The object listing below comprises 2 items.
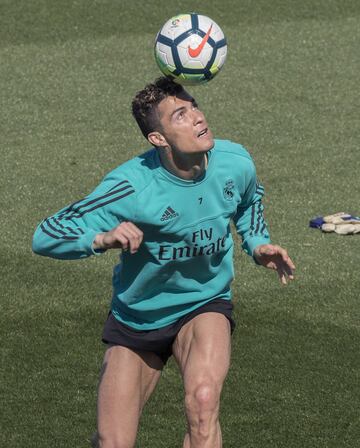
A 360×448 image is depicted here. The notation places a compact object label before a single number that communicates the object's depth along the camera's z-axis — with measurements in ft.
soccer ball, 59.62
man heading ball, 55.57
